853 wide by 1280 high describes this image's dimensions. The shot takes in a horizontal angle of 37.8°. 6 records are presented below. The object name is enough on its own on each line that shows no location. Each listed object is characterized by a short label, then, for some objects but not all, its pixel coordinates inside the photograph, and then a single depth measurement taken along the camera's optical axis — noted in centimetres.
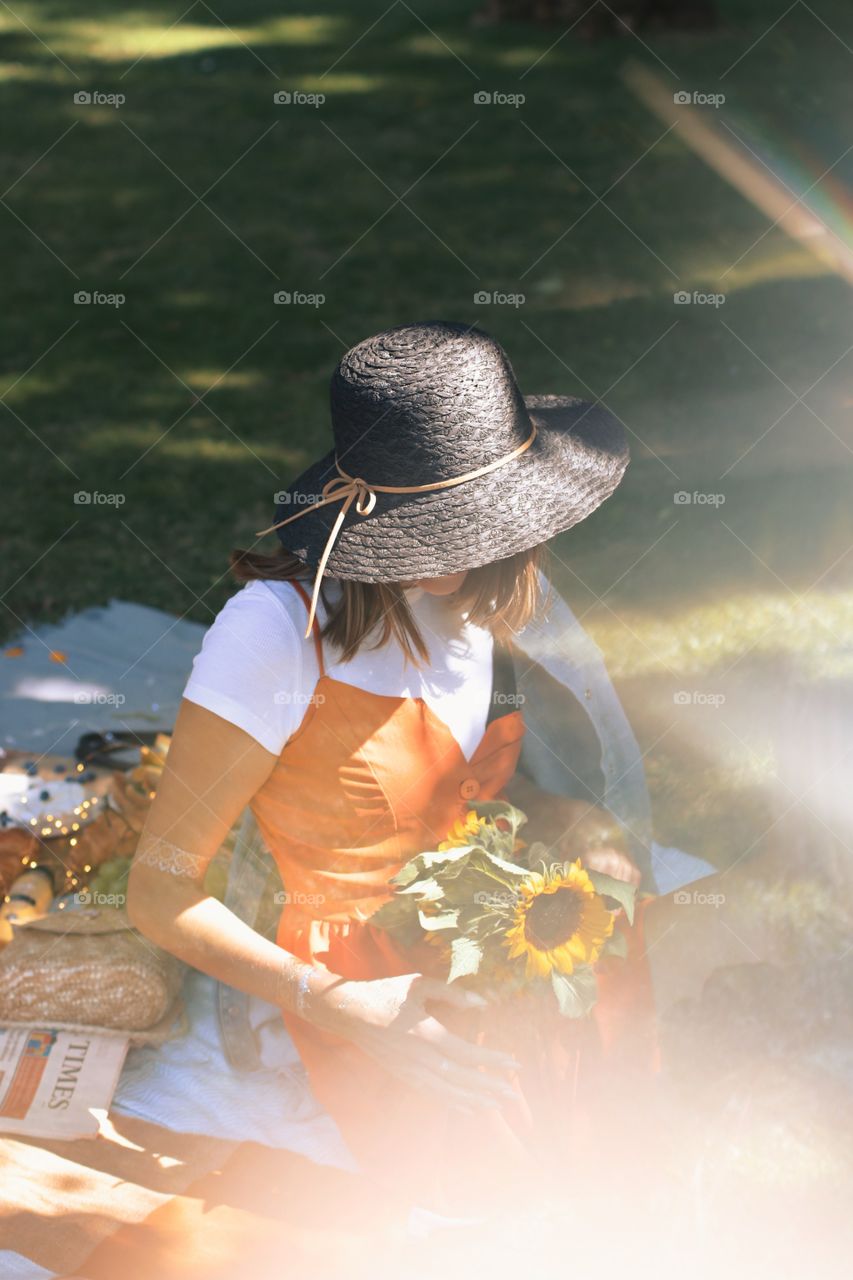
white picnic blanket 277
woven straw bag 298
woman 226
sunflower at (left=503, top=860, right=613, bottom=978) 230
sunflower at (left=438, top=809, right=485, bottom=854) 241
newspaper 279
